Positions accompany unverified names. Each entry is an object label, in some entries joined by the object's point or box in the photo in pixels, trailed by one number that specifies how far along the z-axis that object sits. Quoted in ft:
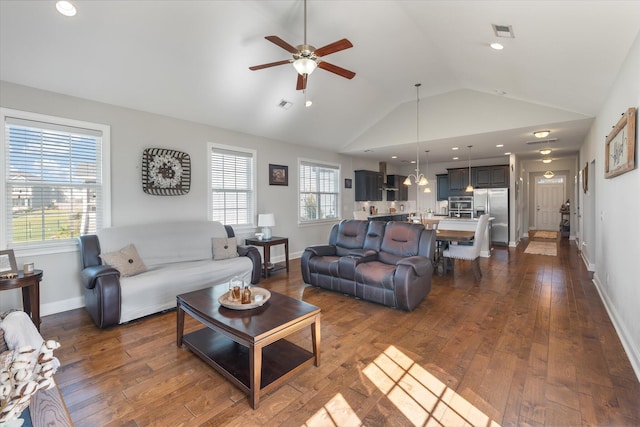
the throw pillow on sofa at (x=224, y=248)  14.90
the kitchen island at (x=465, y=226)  20.77
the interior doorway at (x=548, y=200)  37.81
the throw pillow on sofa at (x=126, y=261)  11.34
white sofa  10.37
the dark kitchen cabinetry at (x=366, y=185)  28.37
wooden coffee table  6.56
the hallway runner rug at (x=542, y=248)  23.76
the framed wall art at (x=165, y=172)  14.42
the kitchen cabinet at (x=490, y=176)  28.14
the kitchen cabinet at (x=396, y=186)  33.42
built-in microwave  30.11
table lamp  18.13
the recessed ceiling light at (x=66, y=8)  9.03
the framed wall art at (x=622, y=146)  8.22
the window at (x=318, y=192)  23.54
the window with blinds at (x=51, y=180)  11.05
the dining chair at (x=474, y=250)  15.99
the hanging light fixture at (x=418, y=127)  19.34
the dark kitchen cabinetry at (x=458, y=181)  30.50
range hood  31.99
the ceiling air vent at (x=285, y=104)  17.27
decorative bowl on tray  7.86
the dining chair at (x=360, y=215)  27.02
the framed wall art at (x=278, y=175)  20.66
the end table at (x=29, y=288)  9.18
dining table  15.74
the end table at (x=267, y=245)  17.24
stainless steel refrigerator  27.53
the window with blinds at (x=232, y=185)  17.69
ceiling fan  8.66
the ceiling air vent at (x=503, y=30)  9.53
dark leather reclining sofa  11.66
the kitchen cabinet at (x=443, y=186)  32.17
